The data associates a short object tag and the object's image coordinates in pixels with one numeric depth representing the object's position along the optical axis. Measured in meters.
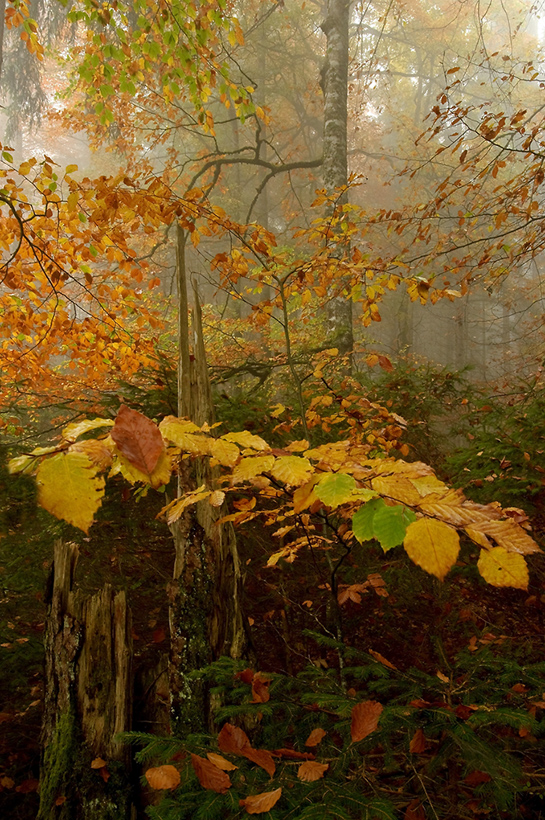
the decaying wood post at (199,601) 2.35
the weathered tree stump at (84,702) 2.29
